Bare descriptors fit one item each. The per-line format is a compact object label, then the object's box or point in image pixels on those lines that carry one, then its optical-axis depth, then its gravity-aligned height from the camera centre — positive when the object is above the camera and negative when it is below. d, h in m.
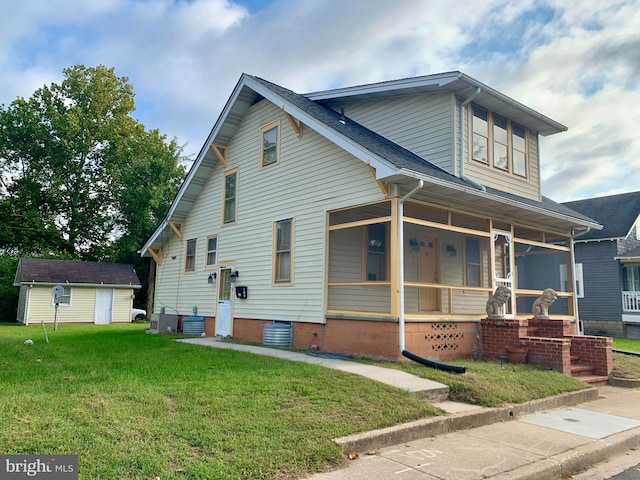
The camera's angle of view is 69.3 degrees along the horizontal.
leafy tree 29.89 +8.38
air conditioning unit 15.66 -0.89
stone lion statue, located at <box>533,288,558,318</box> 11.23 -0.02
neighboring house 19.44 +1.24
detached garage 23.19 +0.25
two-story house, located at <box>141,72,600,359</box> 9.54 +2.20
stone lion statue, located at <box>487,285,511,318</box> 10.27 +0.01
